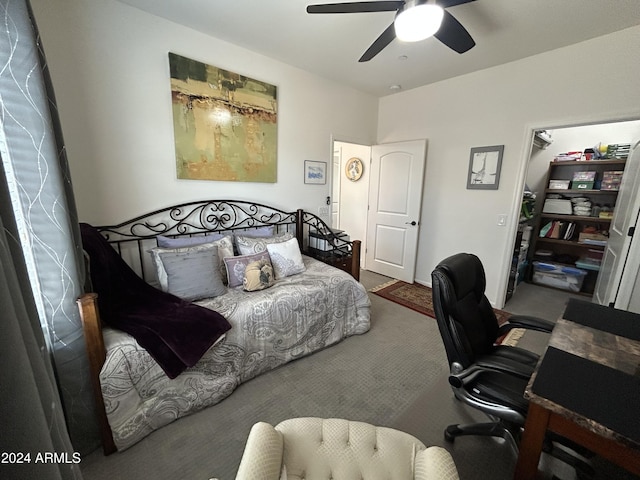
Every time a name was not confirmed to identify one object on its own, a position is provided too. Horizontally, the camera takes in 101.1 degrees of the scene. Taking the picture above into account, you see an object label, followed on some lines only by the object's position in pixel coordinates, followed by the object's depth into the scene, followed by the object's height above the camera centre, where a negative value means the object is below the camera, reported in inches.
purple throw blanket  58.6 -32.4
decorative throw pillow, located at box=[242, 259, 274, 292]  84.0 -30.7
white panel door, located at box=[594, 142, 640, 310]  88.7 -21.8
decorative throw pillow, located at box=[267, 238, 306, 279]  95.7 -28.6
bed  55.3 -35.3
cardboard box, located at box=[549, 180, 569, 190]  144.2 -0.2
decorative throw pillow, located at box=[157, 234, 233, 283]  87.7 -22.8
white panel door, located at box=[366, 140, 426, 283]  141.6 -14.1
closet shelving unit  135.8 -18.0
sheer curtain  42.9 -4.5
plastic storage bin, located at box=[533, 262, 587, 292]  142.9 -50.6
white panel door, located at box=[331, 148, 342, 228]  186.9 -5.8
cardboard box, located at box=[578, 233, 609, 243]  135.9 -26.7
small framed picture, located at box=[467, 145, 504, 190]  116.2 +7.0
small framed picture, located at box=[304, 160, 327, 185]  127.7 +4.1
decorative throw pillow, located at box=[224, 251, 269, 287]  87.1 -28.8
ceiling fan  57.1 +37.3
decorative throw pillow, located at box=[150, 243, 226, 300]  76.1 -27.3
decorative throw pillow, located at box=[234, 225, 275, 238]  107.4 -21.3
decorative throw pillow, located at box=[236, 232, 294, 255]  97.1 -23.5
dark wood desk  29.5 -25.9
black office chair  46.8 -33.1
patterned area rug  104.3 -57.0
